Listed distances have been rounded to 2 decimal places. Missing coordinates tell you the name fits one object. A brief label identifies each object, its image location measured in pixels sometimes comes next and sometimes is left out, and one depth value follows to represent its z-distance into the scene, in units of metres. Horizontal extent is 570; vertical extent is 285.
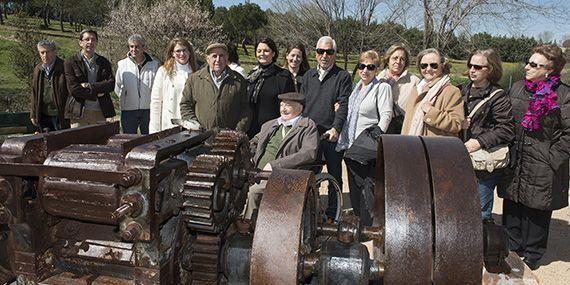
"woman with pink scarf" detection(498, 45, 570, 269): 3.90
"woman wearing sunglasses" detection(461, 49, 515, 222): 3.93
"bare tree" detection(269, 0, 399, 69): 17.70
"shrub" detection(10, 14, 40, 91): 13.77
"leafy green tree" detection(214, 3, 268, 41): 43.03
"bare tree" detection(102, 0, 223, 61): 20.88
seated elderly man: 3.82
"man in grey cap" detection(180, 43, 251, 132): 4.45
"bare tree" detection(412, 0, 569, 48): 13.38
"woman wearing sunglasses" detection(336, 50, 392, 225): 4.48
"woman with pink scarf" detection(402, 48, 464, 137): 3.89
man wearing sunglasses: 4.86
